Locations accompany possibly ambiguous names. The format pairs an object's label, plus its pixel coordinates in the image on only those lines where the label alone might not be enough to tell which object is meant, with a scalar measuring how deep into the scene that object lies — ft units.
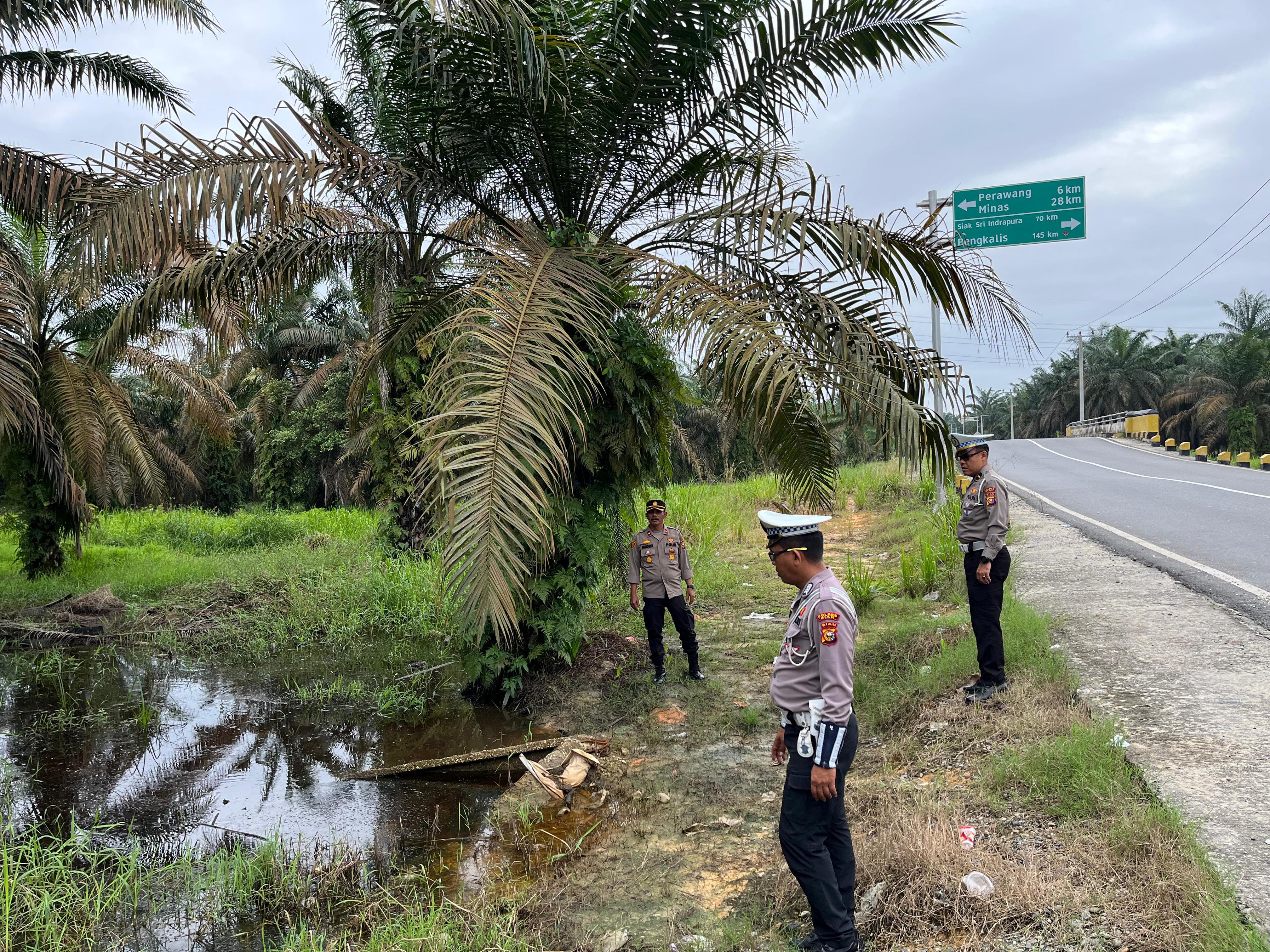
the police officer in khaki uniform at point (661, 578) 22.67
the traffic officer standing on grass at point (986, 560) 16.43
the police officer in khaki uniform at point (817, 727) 9.78
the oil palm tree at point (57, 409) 35.12
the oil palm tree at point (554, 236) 15.90
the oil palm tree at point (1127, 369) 168.25
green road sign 48.55
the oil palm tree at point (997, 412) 275.80
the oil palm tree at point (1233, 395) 107.65
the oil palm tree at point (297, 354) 90.38
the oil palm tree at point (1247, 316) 118.11
